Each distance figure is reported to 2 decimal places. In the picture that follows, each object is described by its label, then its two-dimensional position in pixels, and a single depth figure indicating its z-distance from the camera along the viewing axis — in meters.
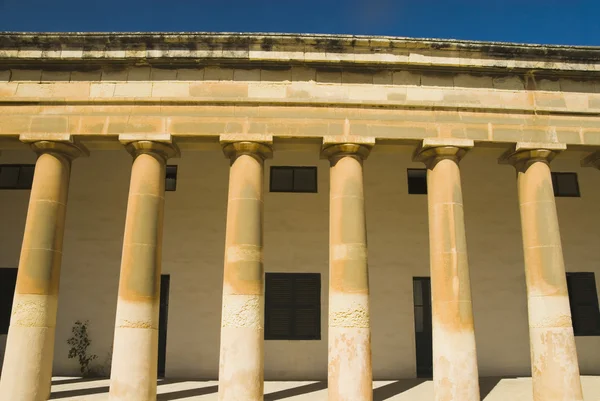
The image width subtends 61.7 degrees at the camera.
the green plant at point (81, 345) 15.80
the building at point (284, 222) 11.63
